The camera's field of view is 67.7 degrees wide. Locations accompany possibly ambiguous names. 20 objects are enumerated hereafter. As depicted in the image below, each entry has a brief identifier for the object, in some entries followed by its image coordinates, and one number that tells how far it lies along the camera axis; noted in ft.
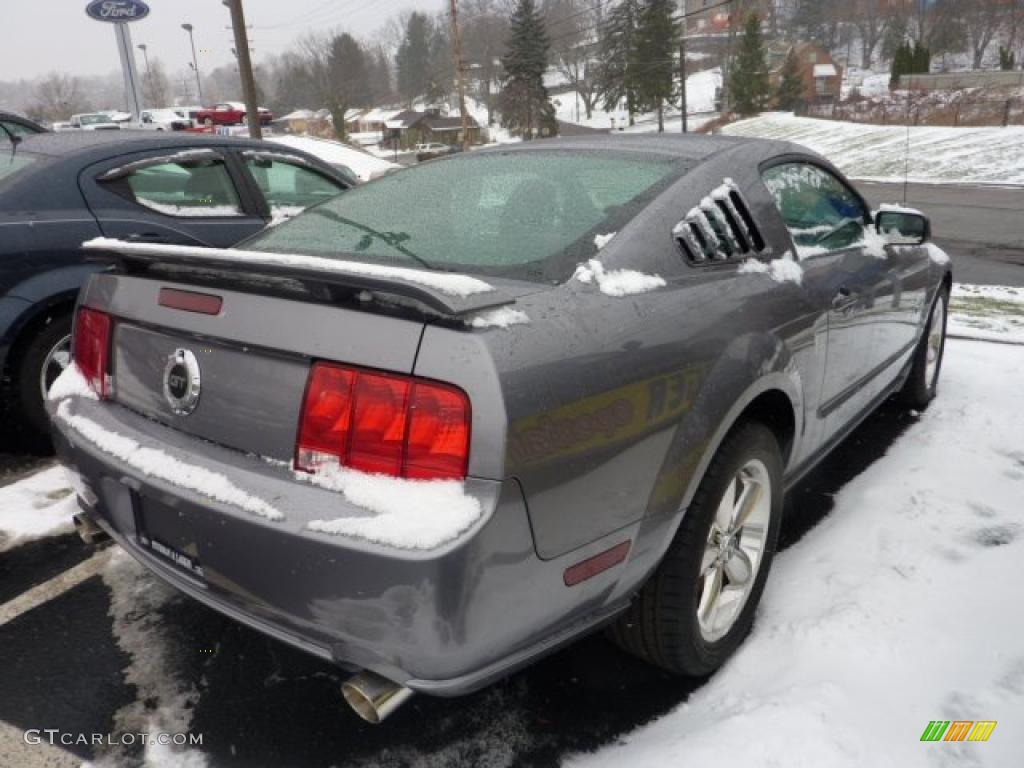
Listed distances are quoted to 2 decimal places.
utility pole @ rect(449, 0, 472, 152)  122.52
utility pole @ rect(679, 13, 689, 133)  149.18
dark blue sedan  11.49
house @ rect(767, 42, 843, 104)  252.62
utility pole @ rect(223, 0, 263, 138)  63.62
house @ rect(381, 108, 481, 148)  219.20
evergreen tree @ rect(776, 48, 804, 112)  201.26
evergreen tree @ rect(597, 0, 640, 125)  225.35
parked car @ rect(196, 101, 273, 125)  170.71
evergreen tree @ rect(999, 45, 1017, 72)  167.32
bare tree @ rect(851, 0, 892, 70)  314.82
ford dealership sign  109.60
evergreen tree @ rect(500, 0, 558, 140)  214.28
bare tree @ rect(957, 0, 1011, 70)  247.09
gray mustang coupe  4.94
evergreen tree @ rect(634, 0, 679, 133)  218.59
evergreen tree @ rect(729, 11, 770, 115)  194.29
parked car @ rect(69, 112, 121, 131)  151.64
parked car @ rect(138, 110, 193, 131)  120.00
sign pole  107.86
